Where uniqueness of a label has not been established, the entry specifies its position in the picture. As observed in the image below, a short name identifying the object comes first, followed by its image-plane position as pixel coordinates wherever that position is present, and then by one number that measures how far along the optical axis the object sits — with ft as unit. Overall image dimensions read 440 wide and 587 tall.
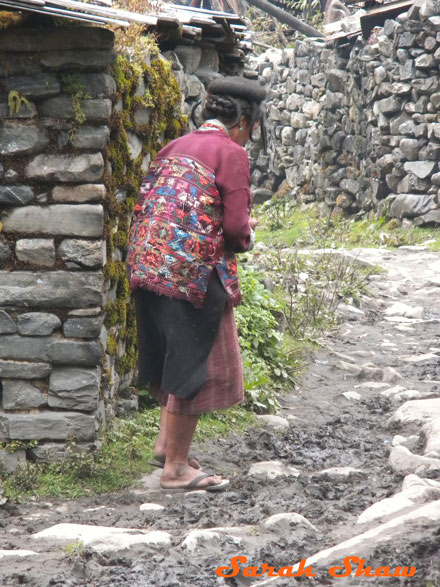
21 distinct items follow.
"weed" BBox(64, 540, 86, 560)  18.79
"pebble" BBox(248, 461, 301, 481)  27.17
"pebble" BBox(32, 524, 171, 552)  19.65
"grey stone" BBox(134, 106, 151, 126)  30.02
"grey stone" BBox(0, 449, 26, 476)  26.14
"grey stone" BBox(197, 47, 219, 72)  40.93
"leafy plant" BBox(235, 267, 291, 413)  36.09
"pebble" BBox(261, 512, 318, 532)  20.93
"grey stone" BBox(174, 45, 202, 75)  38.52
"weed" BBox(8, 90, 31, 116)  25.05
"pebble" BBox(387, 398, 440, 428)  32.17
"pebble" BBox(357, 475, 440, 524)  20.99
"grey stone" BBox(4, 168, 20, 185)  25.63
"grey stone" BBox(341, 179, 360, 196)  93.91
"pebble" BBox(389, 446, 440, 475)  25.75
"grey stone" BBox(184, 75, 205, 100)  38.70
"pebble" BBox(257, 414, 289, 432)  34.04
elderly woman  24.47
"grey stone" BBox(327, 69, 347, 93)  96.07
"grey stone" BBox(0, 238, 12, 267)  25.91
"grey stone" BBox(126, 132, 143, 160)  29.53
